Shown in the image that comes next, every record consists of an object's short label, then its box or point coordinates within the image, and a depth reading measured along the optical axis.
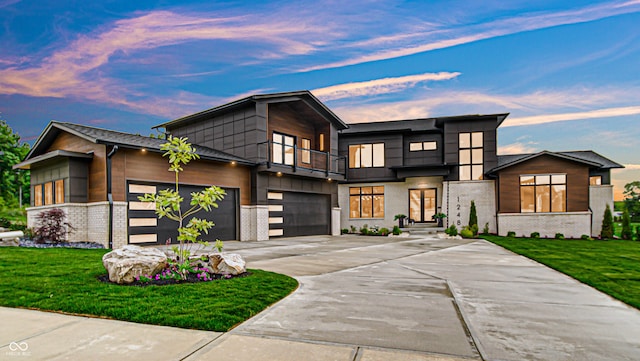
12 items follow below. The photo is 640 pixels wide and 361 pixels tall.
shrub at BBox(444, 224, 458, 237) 19.33
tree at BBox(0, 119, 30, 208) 31.36
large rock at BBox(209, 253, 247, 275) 6.62
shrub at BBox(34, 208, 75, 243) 12.25
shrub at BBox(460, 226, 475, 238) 19.67
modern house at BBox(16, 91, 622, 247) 13.12
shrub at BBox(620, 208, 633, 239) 19.20
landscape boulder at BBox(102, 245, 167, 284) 5.80
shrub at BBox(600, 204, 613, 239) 19.69
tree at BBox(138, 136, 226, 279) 6.44
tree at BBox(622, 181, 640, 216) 42.42
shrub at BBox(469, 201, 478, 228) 21.66
